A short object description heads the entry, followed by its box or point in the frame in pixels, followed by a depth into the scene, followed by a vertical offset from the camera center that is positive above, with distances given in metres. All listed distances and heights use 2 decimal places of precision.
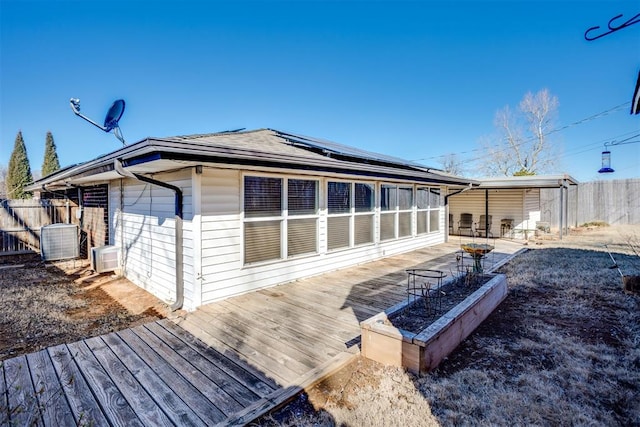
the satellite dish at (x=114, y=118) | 5.54 +1.77
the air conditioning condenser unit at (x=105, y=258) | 5.96 -0.93
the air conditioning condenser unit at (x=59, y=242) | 7.18 -0.71
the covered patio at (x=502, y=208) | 11.20 +0.09
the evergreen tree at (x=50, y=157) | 18.81 +3.57
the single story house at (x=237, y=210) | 3.99 +0.03
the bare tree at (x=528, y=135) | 19.50 +5.14
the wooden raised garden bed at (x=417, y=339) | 2.48 -1.16
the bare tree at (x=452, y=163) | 26.70 +4.36
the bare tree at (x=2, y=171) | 29.95 +4.28
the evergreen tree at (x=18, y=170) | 18.17 +2.67
